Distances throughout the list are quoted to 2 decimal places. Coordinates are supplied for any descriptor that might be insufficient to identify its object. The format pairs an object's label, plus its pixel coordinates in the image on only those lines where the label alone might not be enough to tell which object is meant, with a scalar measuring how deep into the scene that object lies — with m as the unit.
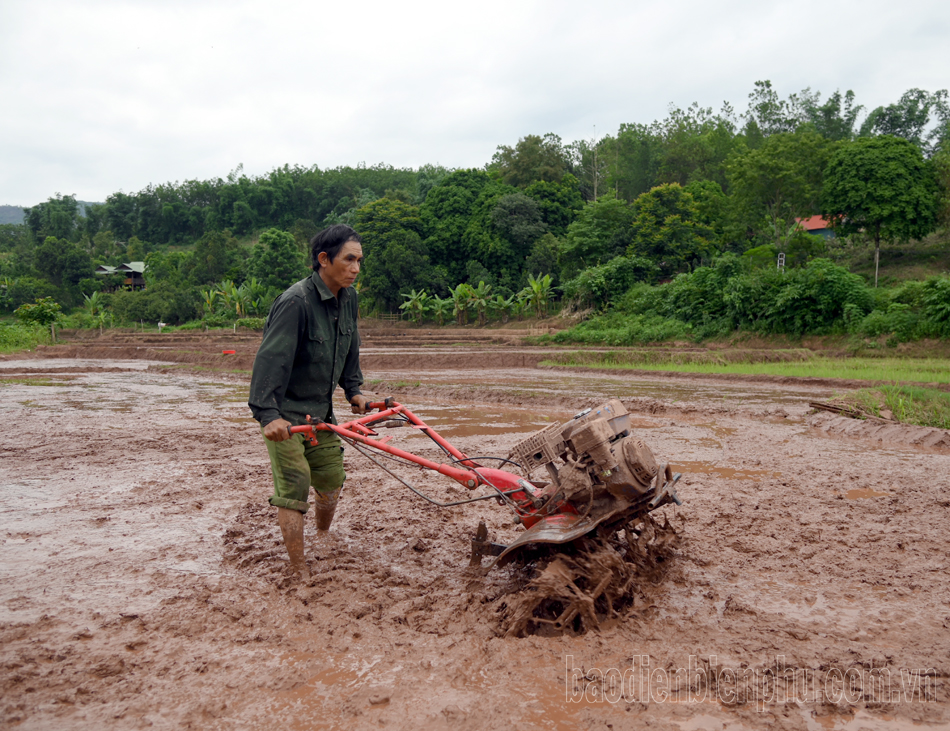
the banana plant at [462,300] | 36.60
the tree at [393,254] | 40.00
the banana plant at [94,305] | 46.88
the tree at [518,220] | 38.75
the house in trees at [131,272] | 60.14
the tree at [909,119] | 45.06
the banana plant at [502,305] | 35.91
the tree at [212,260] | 53.25
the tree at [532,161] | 44.71
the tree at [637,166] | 47.59
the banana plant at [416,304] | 38.50
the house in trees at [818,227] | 41.62
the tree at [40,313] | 37.00
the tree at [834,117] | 44.88
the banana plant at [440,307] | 37.97
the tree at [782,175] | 30.22
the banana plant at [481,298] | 36.47
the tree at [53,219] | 80.88
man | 3.53
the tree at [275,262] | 45.97
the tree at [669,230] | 31.47
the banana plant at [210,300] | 43.50
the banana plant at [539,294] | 34.06
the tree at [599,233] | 33.66
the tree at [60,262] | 55.59
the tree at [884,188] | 26.42
